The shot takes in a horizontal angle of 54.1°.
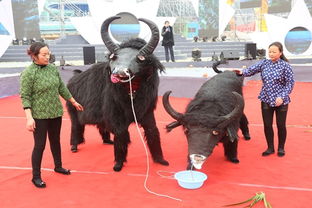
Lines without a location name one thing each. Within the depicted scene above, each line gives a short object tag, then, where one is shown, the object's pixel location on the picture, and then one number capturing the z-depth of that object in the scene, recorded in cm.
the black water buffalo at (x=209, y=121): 305
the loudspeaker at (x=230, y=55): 1243
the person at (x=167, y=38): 1292
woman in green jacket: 298
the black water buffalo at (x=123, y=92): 321
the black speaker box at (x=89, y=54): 1119
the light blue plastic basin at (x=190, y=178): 305
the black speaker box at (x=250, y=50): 1258
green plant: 271
